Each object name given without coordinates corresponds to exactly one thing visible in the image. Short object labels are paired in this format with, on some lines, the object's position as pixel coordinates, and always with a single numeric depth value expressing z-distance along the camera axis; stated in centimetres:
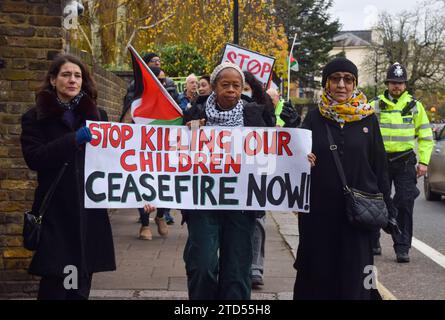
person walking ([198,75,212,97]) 866
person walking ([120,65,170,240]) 870
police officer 802
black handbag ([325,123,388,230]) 458
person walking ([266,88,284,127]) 779
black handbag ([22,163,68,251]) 438
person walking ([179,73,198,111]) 944
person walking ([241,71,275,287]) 542
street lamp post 1608
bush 2086
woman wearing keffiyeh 473
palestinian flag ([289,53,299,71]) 3275
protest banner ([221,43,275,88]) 910
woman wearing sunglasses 468
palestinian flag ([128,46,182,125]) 537
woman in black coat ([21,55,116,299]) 440
